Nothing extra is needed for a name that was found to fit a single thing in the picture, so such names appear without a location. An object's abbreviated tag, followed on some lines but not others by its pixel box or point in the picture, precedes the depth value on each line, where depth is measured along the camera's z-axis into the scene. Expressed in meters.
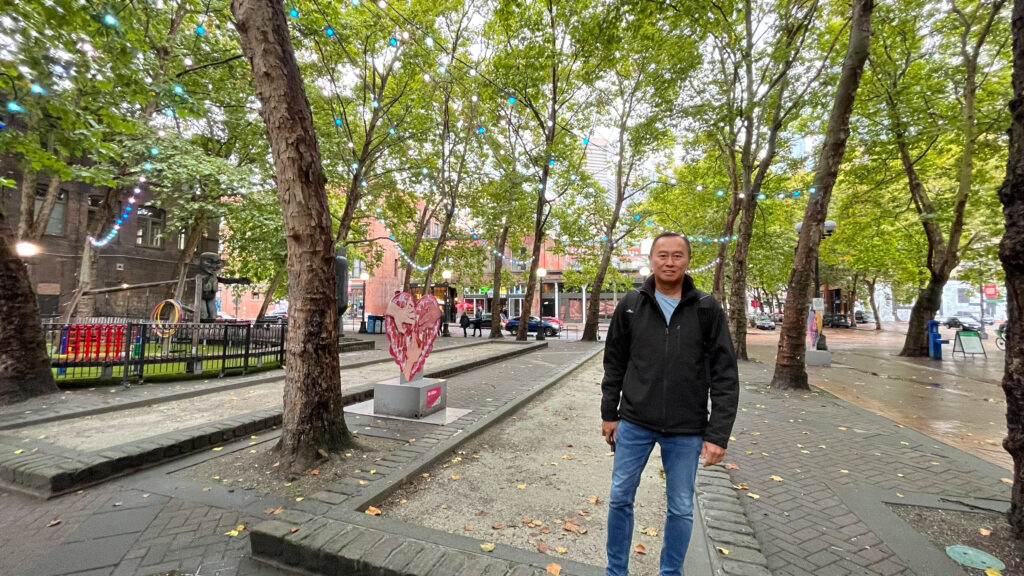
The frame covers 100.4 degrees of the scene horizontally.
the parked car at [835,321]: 37.67
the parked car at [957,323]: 39.28
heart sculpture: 6.05
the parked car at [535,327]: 27.47
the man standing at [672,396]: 2.25
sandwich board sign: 15.92
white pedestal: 5.86
